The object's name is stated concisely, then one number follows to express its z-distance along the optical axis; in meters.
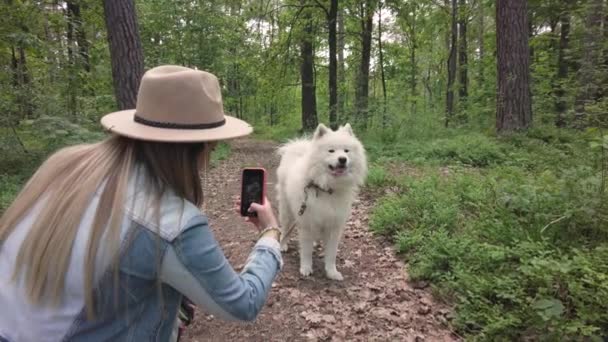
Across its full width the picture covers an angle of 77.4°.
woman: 1.17
